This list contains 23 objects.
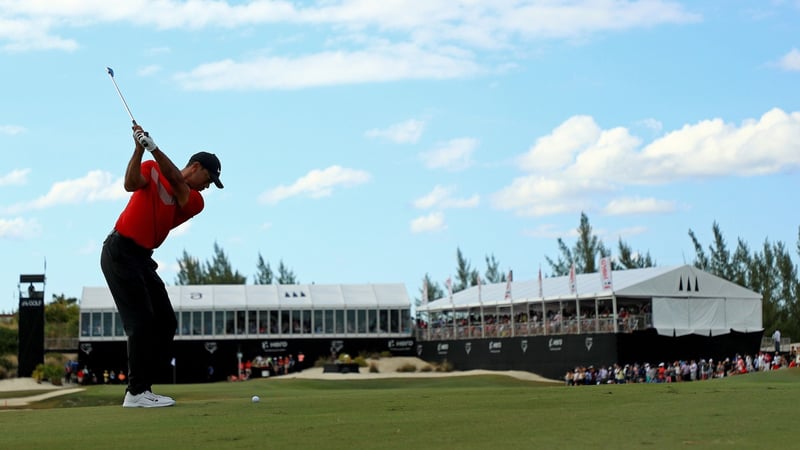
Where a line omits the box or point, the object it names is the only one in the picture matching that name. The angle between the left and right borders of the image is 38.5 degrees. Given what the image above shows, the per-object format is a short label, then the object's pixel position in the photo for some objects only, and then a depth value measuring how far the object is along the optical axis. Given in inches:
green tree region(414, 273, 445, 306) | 4261.8
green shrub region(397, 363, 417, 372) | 2559.1
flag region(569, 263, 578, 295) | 2278.5
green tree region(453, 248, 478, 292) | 4128.9
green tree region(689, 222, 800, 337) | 3137.3
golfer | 418.6
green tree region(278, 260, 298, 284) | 4409.0
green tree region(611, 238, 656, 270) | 3703.2
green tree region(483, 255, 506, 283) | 4101.9
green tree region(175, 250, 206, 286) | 4239.7
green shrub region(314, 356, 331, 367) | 2743.6
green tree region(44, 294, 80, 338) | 3033.7
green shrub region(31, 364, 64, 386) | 2394.2
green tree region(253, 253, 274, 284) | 4397.1
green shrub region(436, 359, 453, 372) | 2603.3
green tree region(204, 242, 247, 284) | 4215.1
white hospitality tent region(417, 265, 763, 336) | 2140.7
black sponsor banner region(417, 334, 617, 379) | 2105.1
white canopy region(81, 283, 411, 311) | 2866.6
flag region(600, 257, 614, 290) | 2122.3
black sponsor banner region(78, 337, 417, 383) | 2783.0
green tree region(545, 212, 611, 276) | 3742.6
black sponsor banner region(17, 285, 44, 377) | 2486.5
